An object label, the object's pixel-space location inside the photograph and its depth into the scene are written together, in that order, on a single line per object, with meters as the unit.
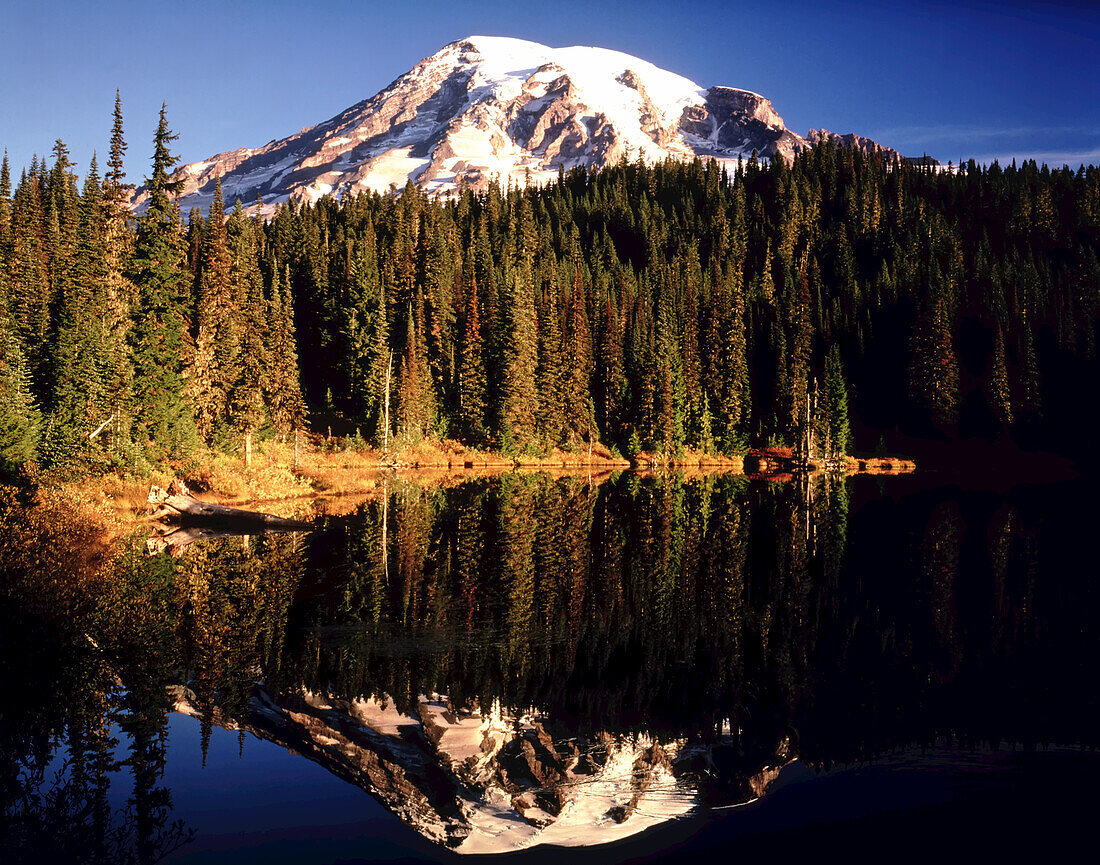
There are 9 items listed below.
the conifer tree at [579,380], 101.56
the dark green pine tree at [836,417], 108.38
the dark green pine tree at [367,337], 95.38
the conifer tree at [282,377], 73.75
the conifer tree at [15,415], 37.69
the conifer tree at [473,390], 97.38
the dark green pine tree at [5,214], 78.44
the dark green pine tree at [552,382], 100.56
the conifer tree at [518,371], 96.06
